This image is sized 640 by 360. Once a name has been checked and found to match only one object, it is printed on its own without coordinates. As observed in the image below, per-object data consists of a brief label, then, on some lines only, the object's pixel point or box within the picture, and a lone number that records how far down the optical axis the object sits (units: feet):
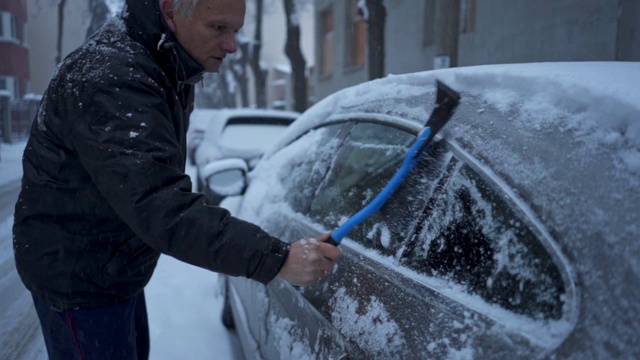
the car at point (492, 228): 3.14
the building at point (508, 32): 16.01
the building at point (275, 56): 67.19
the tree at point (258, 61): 62.28
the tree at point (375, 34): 22.93
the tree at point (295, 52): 45.11
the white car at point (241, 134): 23.02
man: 4.36
